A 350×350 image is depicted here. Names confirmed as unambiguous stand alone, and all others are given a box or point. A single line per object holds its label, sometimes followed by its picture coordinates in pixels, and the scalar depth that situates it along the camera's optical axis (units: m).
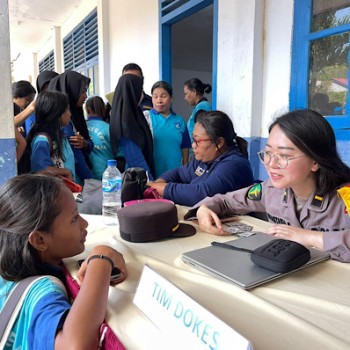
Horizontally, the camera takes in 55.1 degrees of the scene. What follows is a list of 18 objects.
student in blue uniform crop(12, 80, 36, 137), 3.11
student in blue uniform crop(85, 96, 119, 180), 2.38
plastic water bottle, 1.45
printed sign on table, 0.53
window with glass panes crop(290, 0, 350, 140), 2.10
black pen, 0.94
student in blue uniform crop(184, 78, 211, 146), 3.84
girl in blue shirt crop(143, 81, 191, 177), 2.60
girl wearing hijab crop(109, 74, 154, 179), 2.23
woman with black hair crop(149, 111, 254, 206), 1.67
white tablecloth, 0.61
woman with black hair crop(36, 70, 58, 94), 2.85
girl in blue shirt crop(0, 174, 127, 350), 0.65
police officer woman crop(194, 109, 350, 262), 1.09
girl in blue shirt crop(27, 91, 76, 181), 1.91
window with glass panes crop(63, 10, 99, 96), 5.87
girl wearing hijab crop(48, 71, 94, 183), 2.26
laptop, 0.79
